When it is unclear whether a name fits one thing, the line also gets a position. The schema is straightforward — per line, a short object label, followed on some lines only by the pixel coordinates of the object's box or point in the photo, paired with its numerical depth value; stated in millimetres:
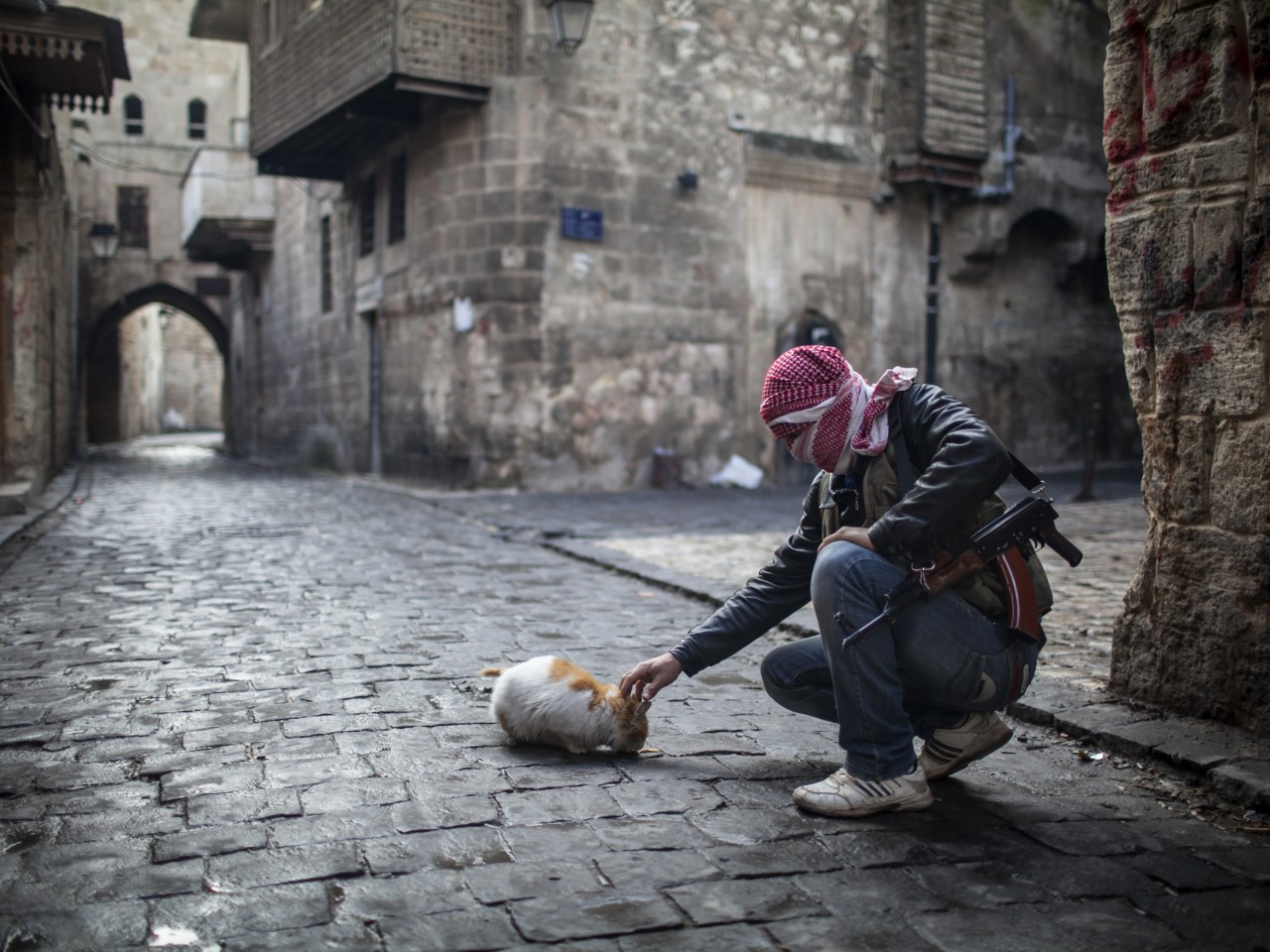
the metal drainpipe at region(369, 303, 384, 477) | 17969
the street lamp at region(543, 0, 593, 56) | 13477
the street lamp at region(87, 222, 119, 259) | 26609
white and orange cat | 3461
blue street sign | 14641
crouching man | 2879
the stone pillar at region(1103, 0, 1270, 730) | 3562
